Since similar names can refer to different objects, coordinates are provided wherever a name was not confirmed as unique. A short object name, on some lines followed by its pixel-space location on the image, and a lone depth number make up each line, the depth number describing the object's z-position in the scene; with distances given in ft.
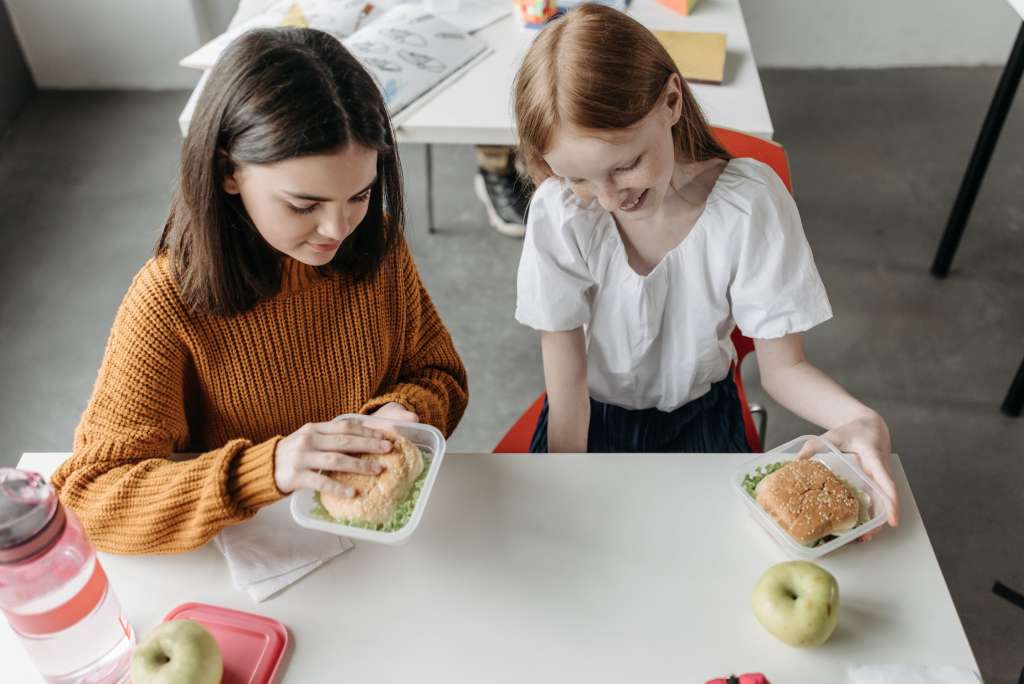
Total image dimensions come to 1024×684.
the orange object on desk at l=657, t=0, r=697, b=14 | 6.92
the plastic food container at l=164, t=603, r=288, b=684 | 3.19
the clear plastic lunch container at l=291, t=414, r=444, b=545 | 3.22
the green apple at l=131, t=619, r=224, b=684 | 2.96
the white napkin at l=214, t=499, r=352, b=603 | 3.44
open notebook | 6.13
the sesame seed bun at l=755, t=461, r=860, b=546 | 3.45
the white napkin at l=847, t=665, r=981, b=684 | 3.12
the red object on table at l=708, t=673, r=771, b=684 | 3.09
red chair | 4.91
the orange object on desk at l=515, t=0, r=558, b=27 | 6.79
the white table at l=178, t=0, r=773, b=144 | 5.81
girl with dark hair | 3.30
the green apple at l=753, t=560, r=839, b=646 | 3.17
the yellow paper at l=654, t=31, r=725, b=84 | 6.18
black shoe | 9.08
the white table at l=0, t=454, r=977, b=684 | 3.23
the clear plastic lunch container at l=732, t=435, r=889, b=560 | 3.47
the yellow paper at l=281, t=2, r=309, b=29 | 6.61
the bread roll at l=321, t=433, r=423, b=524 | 3.25
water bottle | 2.74
